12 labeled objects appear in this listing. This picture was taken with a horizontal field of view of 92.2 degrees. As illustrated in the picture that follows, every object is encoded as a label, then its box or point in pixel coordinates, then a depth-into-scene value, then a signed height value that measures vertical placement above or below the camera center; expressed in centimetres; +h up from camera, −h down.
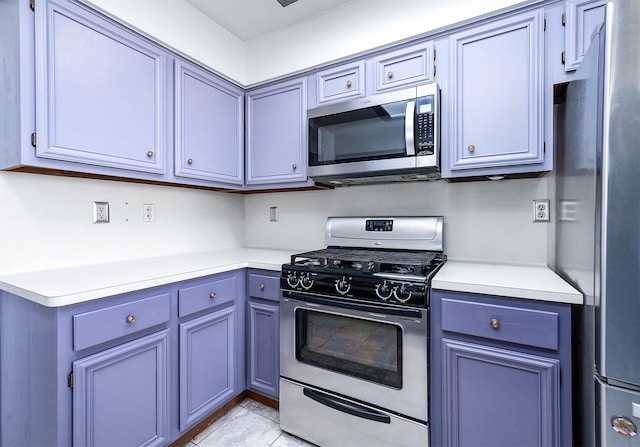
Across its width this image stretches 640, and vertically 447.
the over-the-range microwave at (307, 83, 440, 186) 156 +46
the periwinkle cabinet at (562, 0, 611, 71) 131 +84
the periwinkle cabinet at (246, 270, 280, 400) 176 -66
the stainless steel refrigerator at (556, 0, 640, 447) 83 -3
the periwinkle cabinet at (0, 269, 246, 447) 111 -61
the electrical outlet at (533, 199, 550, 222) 162 +6
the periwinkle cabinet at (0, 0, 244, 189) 123 +58
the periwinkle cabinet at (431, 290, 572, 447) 113 -59
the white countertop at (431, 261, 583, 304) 113 -25
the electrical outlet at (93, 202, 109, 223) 168 +5
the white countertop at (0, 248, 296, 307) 111 -25
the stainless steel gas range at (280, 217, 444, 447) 132 -60
